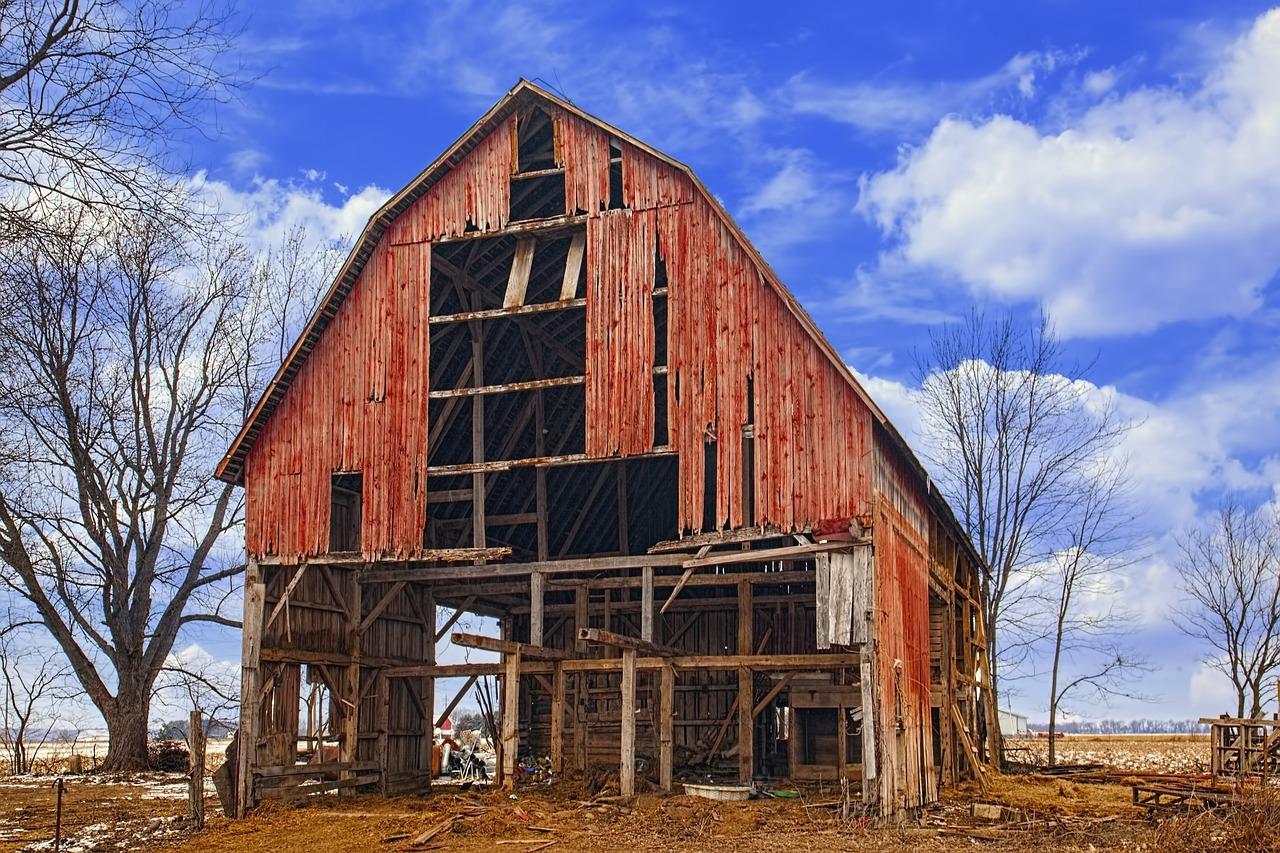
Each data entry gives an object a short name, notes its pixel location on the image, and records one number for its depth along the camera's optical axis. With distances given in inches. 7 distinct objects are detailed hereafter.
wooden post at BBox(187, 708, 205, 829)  762.8
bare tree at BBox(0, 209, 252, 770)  1328.7
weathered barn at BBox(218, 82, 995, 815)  782.5
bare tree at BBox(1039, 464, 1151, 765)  1676.9
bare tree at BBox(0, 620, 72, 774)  1346.0
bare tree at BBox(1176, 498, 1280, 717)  1701.5
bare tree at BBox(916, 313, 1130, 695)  1707.7
